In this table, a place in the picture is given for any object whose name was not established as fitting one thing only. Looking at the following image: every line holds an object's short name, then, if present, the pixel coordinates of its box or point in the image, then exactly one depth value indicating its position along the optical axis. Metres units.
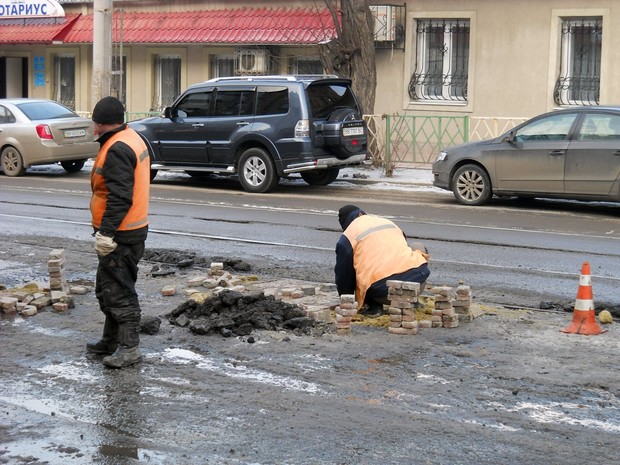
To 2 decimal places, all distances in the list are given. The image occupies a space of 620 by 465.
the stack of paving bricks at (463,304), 8.54
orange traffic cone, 8.20
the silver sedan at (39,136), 21.36
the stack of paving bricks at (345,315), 8.08
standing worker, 7.07
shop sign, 29.59
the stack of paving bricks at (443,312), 8.29
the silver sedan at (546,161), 15.73
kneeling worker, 8.52
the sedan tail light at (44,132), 21.27
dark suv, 18.27
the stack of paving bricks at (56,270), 9.19
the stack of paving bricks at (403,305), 8.04
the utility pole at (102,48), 23.02
